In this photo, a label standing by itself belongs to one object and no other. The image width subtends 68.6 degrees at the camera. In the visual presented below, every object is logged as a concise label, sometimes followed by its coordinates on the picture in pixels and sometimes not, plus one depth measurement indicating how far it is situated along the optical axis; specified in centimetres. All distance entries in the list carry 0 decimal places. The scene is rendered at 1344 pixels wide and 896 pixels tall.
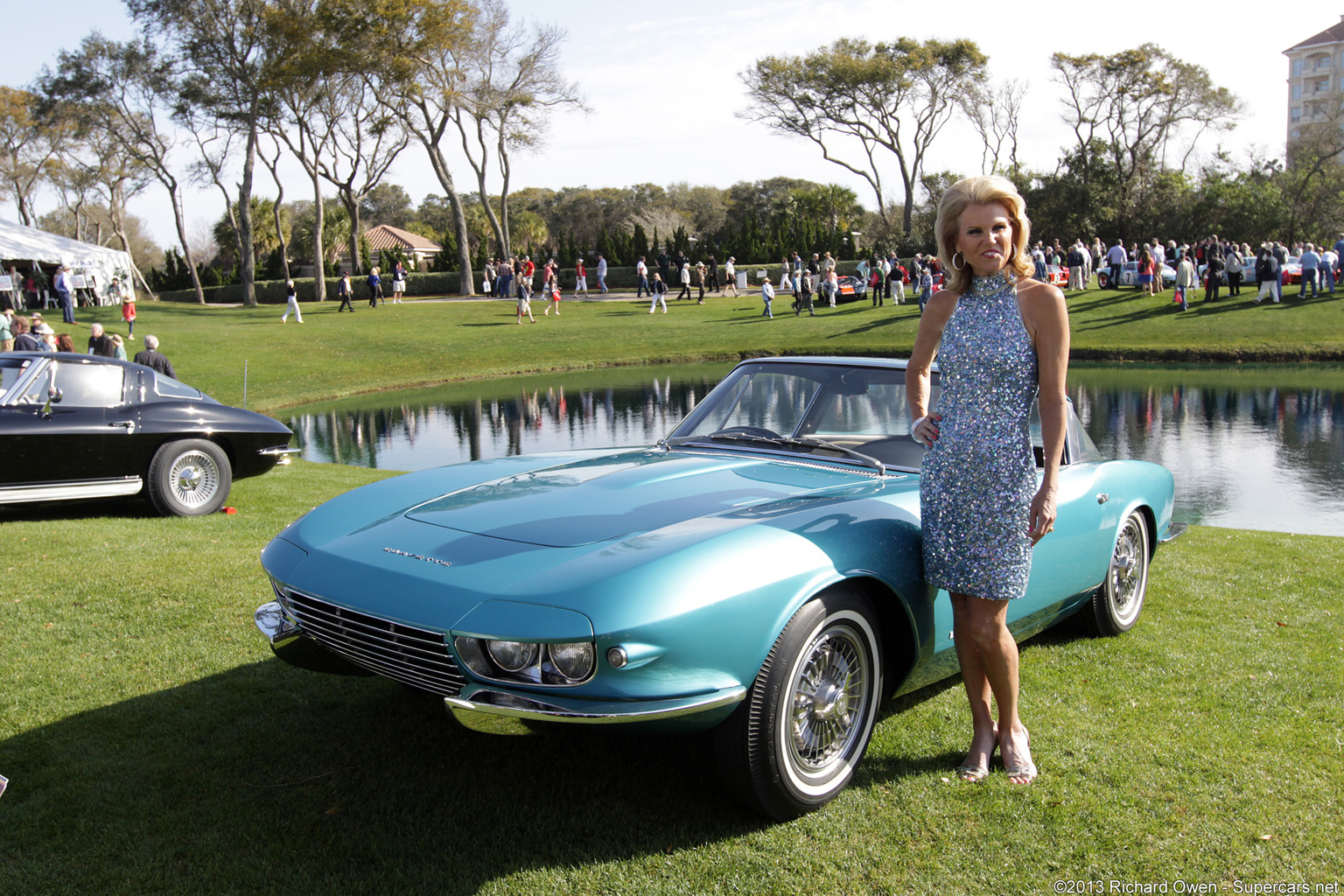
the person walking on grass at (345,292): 4132
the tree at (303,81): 4100
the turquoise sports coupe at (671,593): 274
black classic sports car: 805
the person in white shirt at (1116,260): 3528
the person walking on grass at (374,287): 4344
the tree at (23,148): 5444
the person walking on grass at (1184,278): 3012
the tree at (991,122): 5631
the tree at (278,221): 5009
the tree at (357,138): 4562
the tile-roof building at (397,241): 7512
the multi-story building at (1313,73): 10794
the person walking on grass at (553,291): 4016
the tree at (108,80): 4719
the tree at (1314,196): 4822
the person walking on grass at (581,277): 4644
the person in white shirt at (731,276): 4544
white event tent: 4062
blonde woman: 327
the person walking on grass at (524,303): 3728
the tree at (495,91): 4428
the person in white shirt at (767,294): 3678
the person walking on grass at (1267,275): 2978
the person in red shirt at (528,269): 4122
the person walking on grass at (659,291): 3943
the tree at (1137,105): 5078
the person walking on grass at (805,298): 3744
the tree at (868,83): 5238
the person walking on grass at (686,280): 4359
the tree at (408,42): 4084
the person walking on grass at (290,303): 3725
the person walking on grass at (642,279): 4376
